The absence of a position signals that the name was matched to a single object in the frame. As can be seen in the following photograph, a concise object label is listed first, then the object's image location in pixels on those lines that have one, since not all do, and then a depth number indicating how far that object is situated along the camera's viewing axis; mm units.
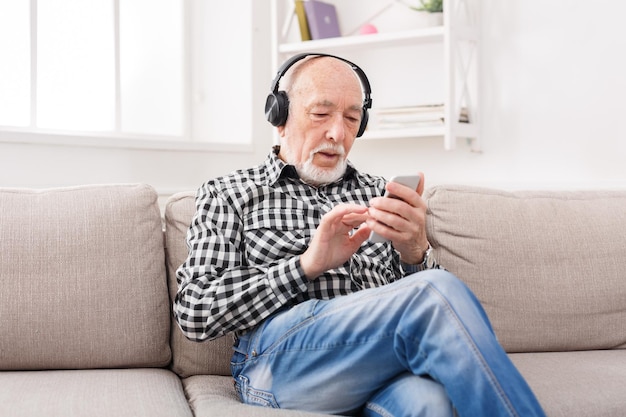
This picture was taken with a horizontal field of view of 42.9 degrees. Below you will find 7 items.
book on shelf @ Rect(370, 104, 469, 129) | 3129
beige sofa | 1634
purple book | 3338
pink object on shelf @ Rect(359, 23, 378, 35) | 3295
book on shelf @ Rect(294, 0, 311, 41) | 3320
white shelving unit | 3082
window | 2830
